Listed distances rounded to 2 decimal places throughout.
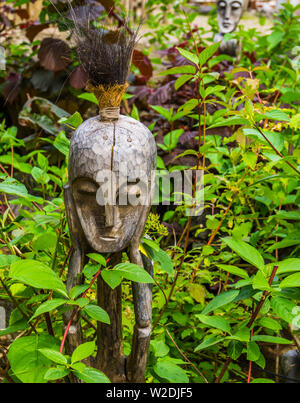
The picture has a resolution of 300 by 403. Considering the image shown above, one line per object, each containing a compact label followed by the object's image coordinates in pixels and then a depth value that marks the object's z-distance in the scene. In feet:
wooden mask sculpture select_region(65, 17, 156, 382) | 3.84
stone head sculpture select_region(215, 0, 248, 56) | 13.25
